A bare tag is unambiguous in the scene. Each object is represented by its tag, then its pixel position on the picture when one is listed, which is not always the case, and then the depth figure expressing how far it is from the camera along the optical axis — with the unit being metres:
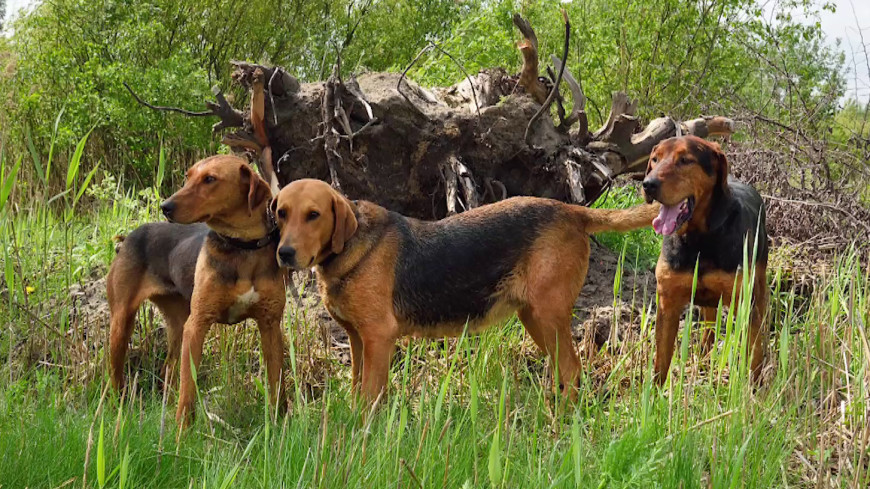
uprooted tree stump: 6.81
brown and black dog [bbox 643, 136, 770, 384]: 5.01
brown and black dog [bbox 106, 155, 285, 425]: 4.72
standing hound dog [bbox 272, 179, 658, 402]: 4.78
